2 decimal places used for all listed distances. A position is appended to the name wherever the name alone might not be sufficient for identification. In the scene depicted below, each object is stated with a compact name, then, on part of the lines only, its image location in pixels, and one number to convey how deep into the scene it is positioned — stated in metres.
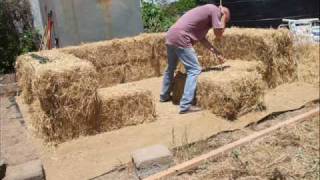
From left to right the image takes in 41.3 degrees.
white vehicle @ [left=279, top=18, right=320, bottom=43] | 8.98
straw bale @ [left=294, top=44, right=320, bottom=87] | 7.38
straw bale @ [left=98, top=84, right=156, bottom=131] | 5.43
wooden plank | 3.82
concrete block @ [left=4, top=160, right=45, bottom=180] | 3.75
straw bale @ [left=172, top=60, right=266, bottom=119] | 5.56
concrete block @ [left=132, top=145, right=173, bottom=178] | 3.86
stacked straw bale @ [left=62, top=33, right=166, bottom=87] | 7.81
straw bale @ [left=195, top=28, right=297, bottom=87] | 6.93
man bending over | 5.91
